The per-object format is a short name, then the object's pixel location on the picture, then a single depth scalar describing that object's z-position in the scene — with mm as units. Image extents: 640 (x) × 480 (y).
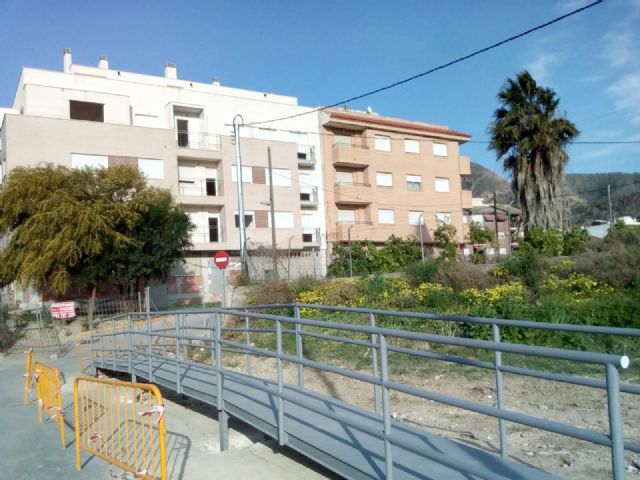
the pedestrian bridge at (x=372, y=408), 2764
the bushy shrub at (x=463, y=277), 15228
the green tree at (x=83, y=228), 23453
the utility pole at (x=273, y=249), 30128
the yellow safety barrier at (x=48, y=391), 7659
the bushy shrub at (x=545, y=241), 20842
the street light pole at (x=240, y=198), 33062
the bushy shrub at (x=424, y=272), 16562
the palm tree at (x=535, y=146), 26141
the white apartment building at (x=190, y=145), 31484
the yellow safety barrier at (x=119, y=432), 4843
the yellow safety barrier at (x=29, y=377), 10148
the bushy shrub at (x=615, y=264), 13117
